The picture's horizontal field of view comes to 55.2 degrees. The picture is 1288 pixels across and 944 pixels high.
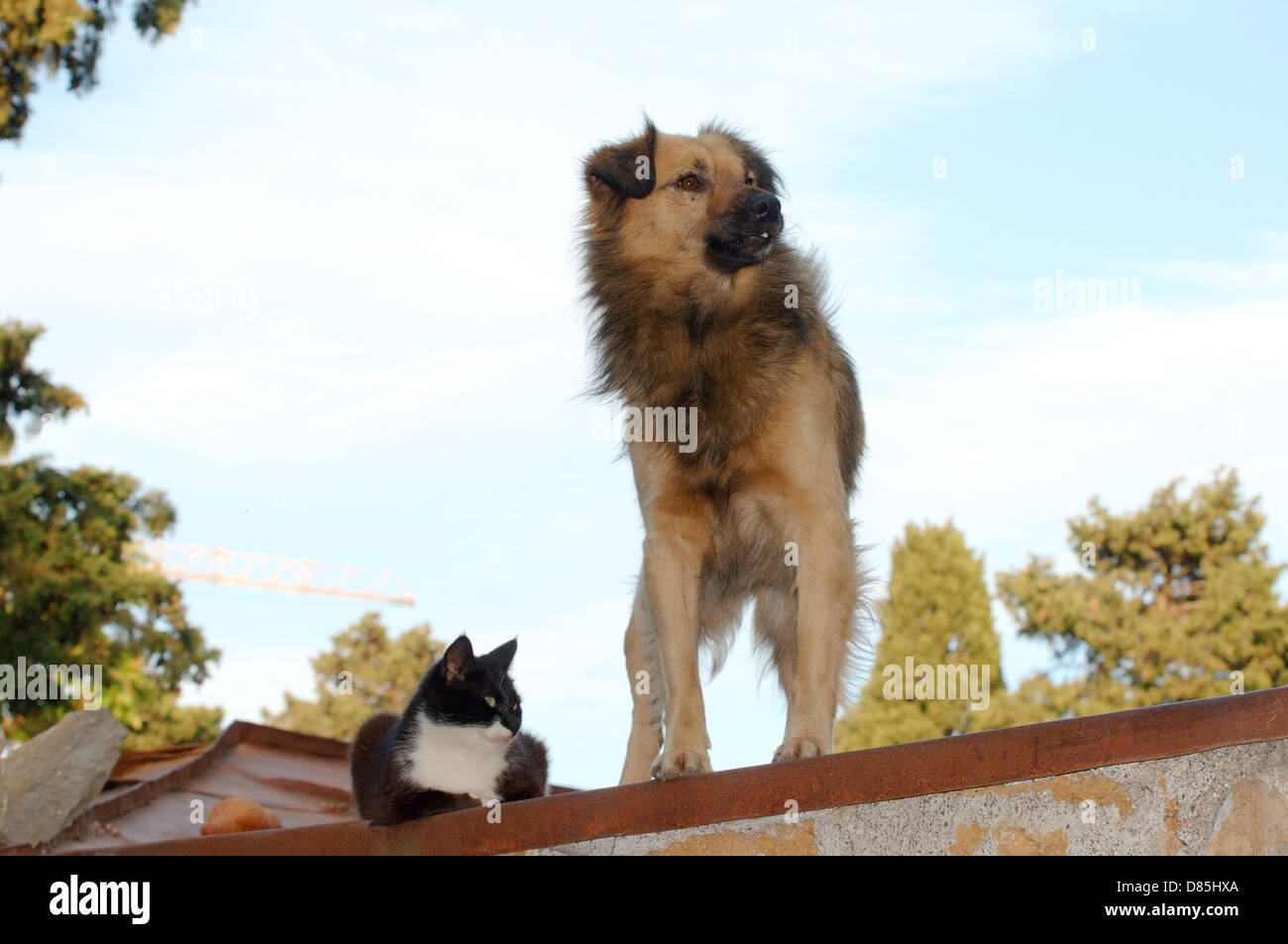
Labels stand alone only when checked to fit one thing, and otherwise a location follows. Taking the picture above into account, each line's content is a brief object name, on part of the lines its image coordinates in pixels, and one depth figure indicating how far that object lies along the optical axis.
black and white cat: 4.21
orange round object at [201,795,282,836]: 5.76
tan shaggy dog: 4.52
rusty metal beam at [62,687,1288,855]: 3.10
